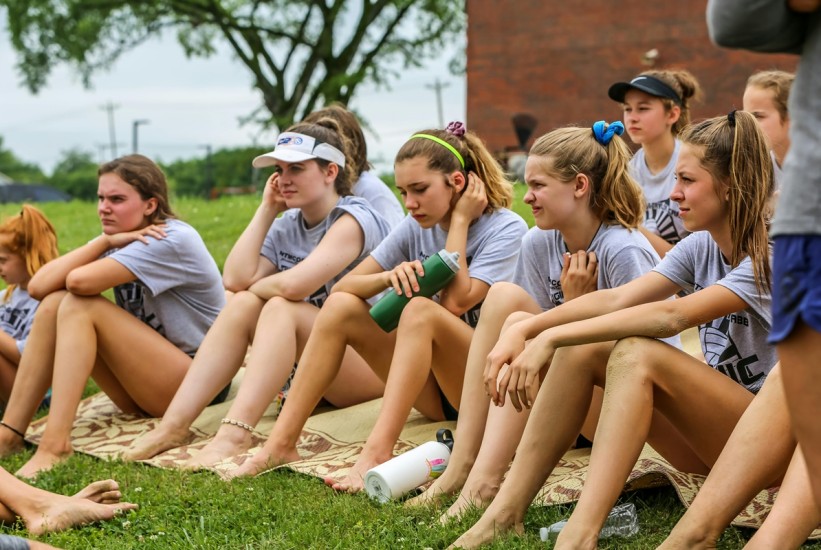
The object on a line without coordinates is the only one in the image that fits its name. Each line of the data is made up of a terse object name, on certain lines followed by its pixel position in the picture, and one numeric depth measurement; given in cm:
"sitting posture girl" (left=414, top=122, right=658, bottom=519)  708
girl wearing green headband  772
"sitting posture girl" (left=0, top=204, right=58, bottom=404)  1077
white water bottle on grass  723
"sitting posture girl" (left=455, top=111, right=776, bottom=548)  562
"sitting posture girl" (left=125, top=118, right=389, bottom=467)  894
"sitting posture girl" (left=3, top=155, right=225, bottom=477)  928
